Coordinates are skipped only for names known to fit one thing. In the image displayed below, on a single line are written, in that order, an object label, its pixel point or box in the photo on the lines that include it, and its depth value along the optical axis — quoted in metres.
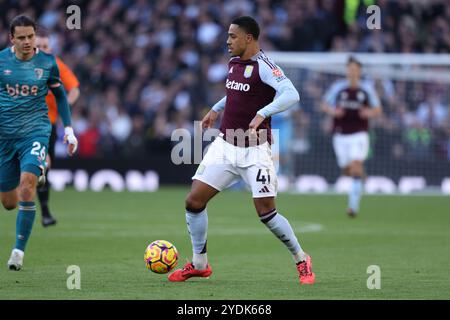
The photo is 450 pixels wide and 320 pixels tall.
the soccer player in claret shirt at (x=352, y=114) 35.75
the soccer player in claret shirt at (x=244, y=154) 18.09
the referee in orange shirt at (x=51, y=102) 26.58
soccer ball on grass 18.59
